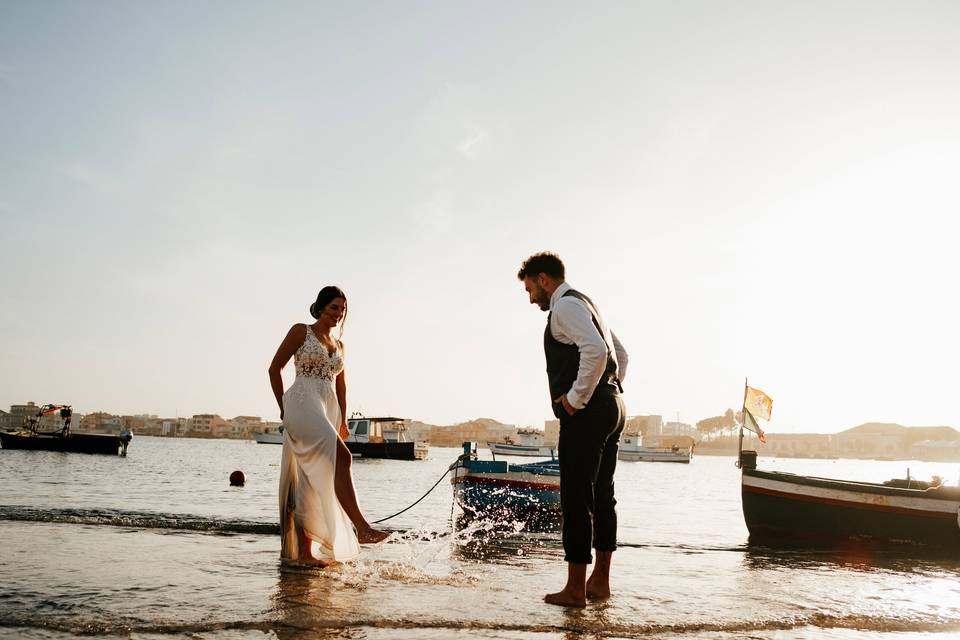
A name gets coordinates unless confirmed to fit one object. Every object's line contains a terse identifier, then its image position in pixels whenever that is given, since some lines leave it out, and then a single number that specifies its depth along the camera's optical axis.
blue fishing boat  13.45
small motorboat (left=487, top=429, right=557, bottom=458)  102.44
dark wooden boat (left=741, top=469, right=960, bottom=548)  10.61
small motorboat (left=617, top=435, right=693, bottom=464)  113.50
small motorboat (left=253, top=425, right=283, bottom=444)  122.58
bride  5.71
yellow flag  15.91
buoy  25.41
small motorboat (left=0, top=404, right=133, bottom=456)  55.19
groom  4.32
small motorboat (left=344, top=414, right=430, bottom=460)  71.38
